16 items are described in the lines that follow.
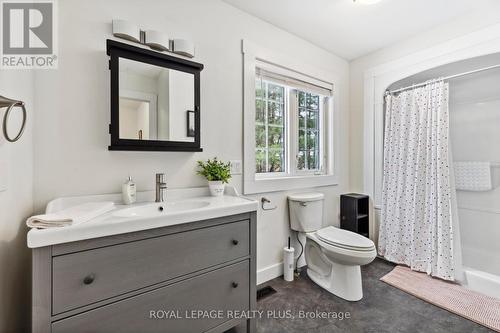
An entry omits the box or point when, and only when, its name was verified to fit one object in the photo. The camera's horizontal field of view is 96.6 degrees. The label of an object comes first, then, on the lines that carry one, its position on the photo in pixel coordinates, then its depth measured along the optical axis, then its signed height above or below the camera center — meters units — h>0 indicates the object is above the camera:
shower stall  2.35 +0.13
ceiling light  1.75 +1.31
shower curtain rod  1.95 +0.84
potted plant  1.63 -0.06
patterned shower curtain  2.10 -0.17
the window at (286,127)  2.24 +0.44
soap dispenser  1.34 -0.15
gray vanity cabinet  0.88 -0.53
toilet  1.78 -0.69
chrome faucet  1.44 -0.13
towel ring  0.81 +0.24
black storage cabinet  2.55 -0.55
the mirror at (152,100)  1.34 +0.45
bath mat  1.63 -1.09
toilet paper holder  2.04 -0.33
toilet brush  2.09 -0.90
